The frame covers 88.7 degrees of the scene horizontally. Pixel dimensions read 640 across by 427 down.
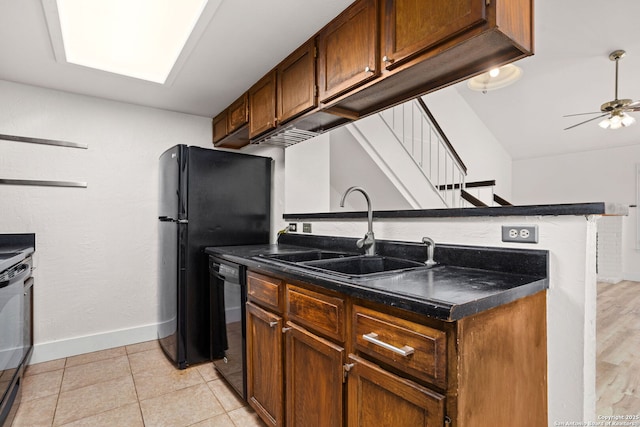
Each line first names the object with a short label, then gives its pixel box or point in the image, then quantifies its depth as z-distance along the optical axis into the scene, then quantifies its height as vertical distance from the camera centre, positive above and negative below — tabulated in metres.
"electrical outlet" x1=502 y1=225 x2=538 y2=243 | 1.26 -0.09
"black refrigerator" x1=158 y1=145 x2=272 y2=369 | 2.44 -0.12
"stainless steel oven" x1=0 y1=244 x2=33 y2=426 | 1.65 -0.66
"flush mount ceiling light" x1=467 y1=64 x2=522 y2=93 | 4.14 +1.69
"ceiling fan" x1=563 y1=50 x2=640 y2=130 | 3.26 +1.02
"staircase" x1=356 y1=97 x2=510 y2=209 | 3.13 +0.67
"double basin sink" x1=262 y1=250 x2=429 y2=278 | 1.65 -0.28
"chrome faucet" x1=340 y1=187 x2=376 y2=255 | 1.81 -0.16
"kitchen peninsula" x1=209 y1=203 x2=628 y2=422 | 1.14 -0.29
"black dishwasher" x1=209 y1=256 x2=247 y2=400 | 1.90 -0.69
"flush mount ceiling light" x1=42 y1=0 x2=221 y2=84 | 1.85 +1.18
